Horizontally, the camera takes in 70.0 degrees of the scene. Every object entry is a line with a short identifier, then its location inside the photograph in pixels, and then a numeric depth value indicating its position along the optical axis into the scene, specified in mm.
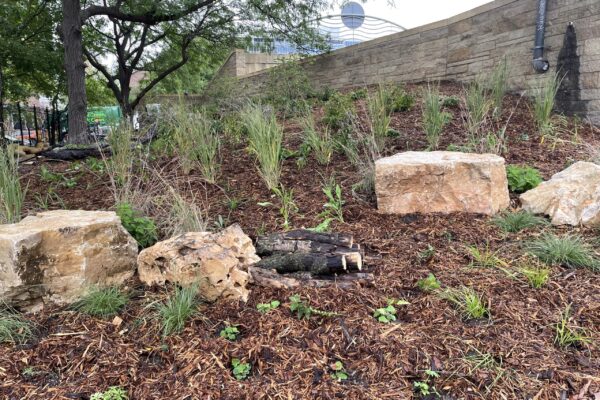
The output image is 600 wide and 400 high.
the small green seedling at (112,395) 1566
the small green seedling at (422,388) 1569
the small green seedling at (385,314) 1938
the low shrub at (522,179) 3279
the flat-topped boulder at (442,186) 2996
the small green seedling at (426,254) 2420
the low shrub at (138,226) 2652
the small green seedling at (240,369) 1671
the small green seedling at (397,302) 2043
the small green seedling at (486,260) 2326
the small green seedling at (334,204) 3010
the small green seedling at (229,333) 1872
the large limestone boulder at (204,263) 2123
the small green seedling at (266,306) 2024
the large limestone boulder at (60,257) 2002
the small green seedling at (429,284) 2127
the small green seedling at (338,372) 1635
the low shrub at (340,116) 4493
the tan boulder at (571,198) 2775
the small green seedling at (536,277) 2121
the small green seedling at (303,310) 1950
